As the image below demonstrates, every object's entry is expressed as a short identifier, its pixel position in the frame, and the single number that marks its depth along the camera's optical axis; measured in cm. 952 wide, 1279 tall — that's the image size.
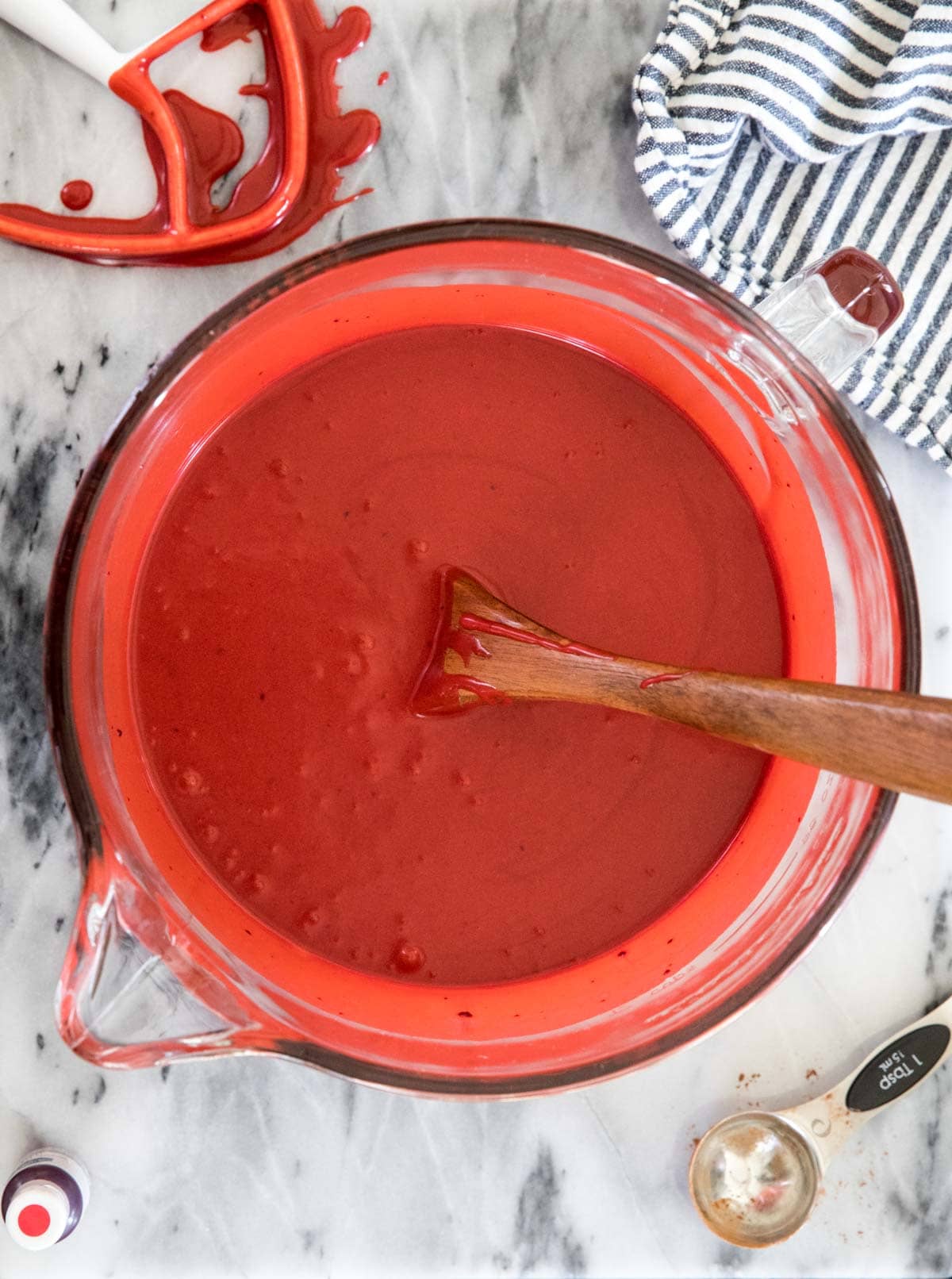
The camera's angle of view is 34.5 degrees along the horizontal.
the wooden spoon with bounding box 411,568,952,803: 33
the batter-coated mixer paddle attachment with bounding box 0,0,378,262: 48
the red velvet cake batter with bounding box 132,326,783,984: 45
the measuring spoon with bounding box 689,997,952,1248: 50
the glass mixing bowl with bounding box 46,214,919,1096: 43
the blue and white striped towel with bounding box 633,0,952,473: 47
